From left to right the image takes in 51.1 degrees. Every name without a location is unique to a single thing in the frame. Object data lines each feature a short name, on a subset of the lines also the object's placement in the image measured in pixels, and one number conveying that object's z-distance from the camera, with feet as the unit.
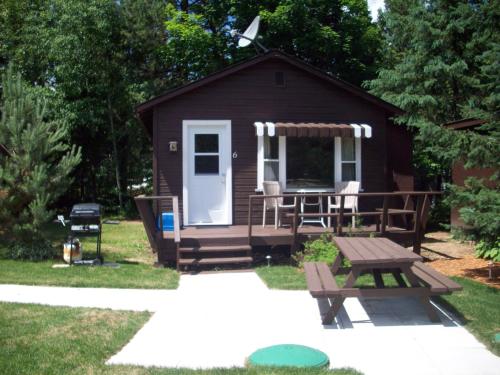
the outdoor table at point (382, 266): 17.53
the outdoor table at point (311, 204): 34.76
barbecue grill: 29.84
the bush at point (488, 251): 28.49
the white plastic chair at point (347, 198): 34.14
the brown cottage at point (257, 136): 35.19
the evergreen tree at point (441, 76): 24.97
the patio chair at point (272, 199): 34.08
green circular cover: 14.42
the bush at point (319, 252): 28.25
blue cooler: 34.01
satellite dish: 41.93
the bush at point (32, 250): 31.09
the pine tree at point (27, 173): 31.07
